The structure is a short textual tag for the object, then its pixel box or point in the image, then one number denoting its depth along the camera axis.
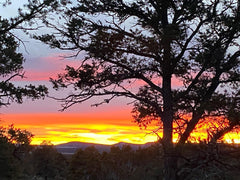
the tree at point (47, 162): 62.97
